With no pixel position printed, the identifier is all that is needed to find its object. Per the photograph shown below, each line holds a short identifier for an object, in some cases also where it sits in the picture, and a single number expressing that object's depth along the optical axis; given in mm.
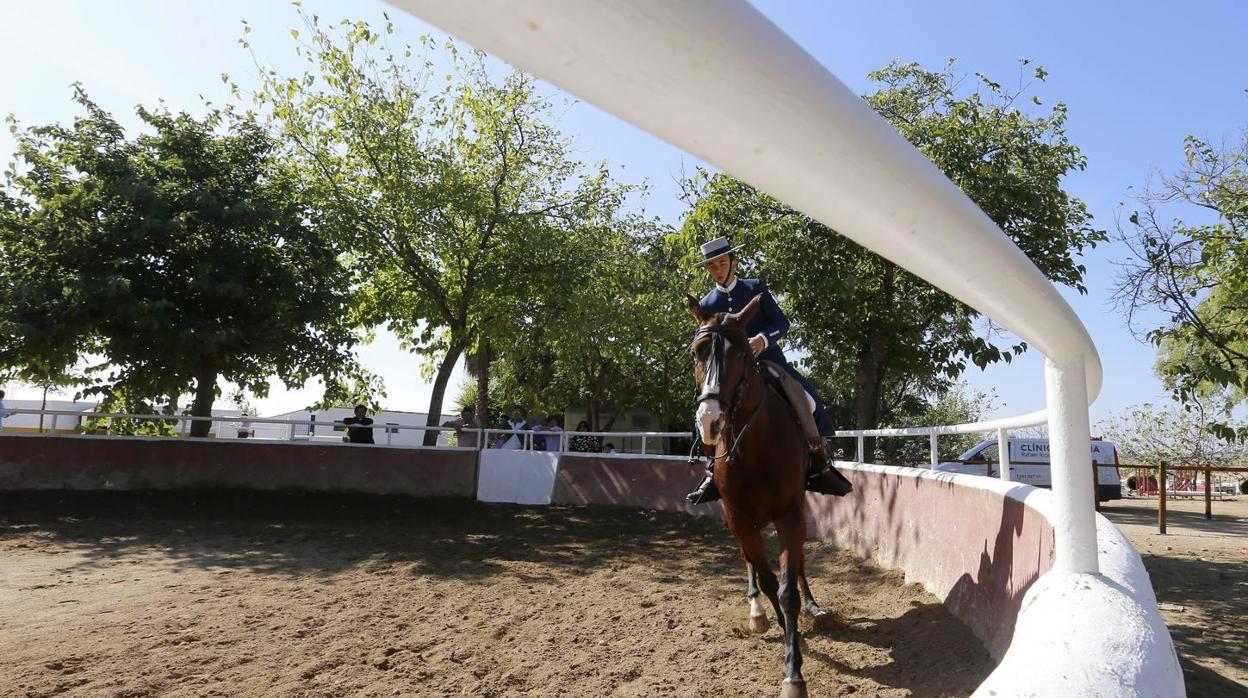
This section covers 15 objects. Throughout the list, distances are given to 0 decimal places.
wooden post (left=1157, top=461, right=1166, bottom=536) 12530
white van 20031
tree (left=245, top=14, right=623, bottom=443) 17062
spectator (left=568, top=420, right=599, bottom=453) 16828
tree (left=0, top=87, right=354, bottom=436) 13922
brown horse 4719
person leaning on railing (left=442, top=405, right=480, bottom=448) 16578
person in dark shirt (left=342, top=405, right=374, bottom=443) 15823
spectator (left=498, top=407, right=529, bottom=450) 15883
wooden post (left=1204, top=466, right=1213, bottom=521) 15203
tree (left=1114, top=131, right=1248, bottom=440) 7293
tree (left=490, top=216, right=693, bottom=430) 19109
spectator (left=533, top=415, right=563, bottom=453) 16391
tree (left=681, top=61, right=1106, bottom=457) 12812
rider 5781
